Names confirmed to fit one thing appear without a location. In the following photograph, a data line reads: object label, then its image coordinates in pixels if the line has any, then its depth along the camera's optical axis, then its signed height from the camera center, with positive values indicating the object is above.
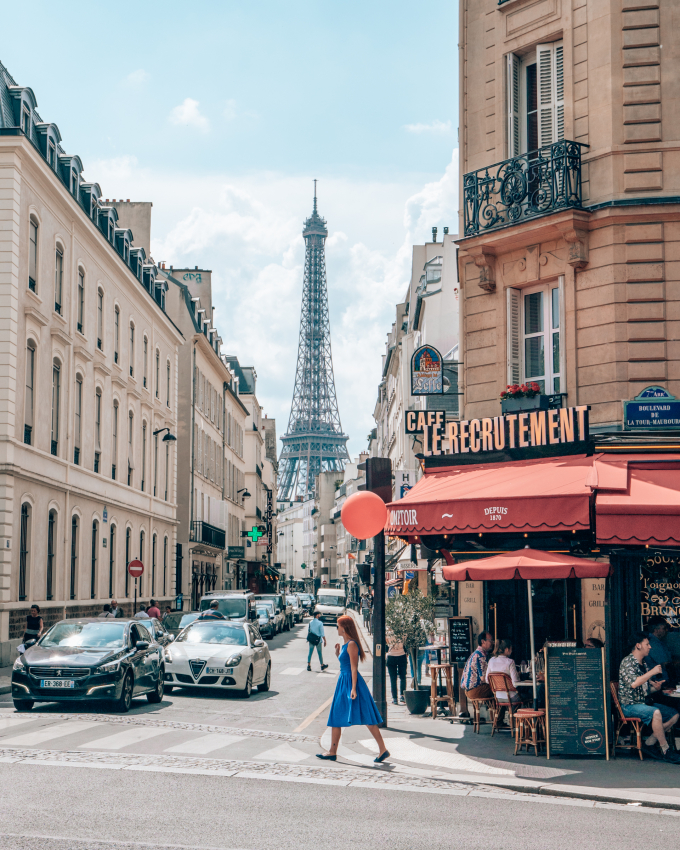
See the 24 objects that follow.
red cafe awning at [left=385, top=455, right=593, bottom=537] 12.93 +0.62
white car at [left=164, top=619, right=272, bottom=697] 19.41 -2.00
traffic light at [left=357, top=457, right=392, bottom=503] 16.31 +1.12
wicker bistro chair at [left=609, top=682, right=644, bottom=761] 12.33 -2.03
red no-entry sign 31.98 -0.58
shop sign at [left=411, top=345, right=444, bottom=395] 19.44 +3.20
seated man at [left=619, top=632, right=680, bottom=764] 12.41 -1.71
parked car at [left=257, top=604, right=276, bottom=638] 40.53 -2.76
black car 15.84 -1.77
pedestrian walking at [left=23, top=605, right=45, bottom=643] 23.75 -1.71
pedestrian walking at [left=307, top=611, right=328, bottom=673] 26.94 -2.12
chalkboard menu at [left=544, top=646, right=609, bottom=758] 12.38 -1.76
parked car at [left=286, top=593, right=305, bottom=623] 64.89 -3.61
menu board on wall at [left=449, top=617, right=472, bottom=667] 16.16 -1.35
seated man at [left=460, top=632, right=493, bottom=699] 14.53 -1.73
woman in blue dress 11.79 -1.66
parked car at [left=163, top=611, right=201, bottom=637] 28.62 -1.99
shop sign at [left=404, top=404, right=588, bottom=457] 14.92 +1.76
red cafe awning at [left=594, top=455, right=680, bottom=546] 12.21 +0.46
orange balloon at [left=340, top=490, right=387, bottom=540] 14.64 +0.47
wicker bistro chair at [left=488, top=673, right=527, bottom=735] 13.70 -1.75
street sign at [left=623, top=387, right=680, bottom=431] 14.62 +1.92
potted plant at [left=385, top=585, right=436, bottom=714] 19.20 -1.26
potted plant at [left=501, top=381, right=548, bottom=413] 16.02 +2.29
